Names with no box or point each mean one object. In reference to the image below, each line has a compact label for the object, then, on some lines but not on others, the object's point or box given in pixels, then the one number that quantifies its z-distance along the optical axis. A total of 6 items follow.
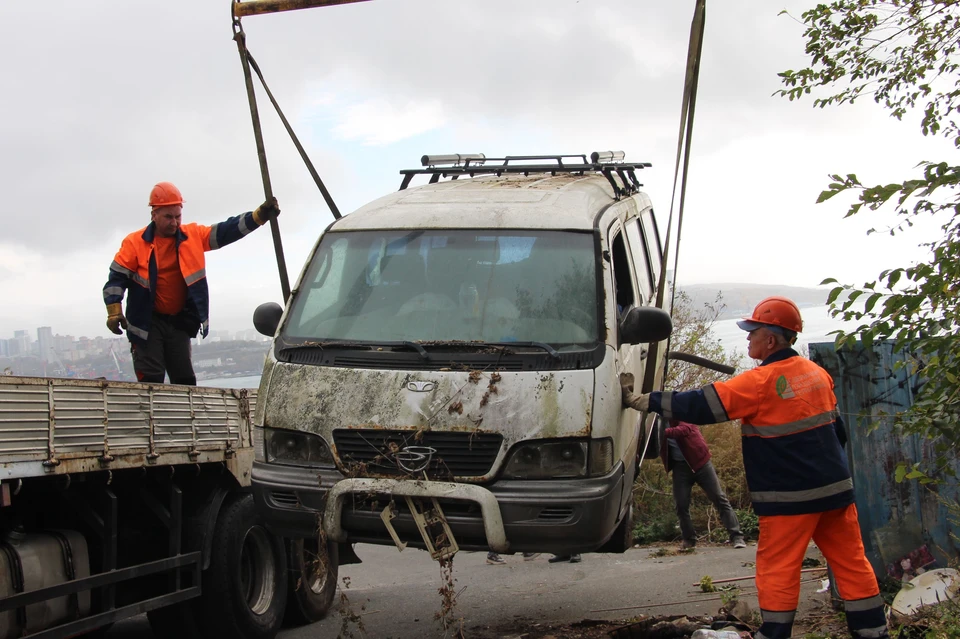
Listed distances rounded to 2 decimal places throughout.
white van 4.63
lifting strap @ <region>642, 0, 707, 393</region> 6.24
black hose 6.31
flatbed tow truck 4.75
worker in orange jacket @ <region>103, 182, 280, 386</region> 6.96
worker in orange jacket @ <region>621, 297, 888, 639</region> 4.70
